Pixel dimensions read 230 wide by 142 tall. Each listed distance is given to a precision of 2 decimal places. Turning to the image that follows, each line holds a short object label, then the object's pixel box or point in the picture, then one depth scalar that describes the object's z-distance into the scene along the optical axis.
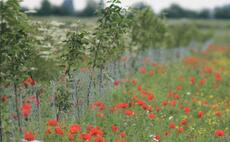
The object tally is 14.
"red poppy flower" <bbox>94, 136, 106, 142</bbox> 9.37
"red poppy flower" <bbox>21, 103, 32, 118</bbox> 10.46
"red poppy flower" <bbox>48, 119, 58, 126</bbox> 9.92
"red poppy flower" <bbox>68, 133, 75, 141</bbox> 9.55
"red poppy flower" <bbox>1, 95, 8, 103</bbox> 12.17
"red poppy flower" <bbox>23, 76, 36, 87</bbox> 11.82
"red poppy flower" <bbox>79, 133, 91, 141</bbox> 9.39
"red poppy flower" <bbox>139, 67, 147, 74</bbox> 20.97
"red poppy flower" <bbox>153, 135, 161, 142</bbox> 10.34
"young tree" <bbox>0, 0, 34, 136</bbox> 9.28
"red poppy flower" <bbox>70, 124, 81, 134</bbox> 9.56
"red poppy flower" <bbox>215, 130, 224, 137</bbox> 10.58
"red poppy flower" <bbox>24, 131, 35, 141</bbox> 8.95
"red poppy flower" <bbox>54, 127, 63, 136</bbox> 9.63
